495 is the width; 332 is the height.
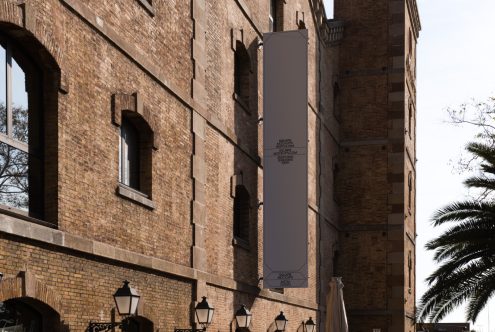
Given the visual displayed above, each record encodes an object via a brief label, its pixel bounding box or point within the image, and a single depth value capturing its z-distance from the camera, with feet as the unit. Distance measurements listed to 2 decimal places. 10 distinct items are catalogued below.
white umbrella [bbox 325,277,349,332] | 74.18
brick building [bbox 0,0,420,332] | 38.04
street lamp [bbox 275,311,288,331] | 72.54
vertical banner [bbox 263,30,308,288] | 73.77
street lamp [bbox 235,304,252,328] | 63.00
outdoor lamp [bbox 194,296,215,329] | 53.44
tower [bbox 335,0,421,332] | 109.09
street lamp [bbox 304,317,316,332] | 81.66
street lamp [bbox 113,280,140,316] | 40.93
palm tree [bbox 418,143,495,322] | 63.31
